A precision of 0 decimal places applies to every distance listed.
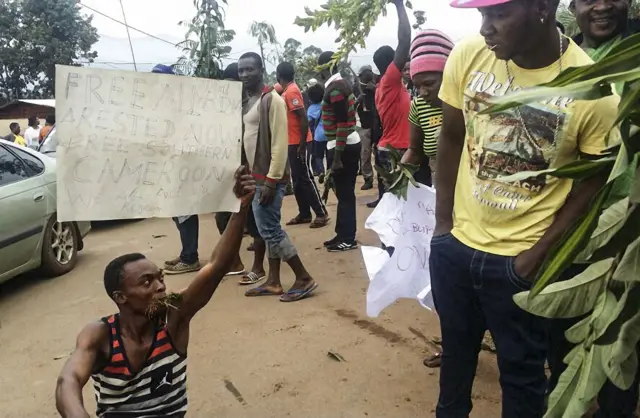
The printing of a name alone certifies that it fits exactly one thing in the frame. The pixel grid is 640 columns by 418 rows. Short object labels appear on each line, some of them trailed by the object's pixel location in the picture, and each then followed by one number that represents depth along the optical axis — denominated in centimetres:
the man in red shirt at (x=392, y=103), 497
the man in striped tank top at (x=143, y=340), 221
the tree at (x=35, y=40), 2872
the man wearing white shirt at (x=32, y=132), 1390
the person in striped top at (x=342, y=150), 563
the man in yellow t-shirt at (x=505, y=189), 178
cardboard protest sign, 210
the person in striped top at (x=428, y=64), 265
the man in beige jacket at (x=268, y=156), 452
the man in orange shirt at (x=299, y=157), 659
